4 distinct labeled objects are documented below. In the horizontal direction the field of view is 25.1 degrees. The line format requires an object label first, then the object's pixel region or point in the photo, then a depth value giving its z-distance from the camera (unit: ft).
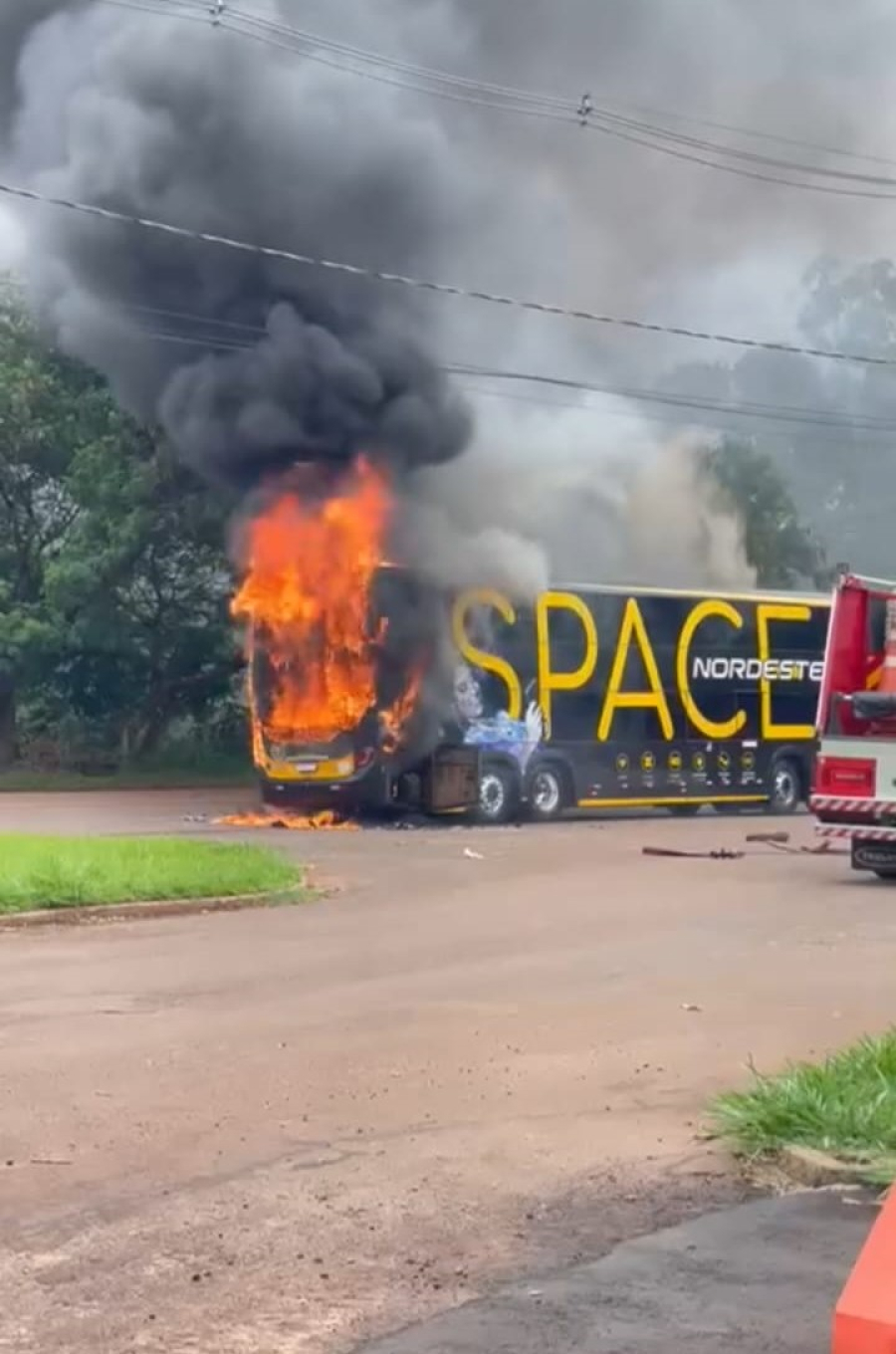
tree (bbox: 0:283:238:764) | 110.22
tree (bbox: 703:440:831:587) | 112.27
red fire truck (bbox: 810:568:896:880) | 58.75
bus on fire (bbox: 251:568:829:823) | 82.28
